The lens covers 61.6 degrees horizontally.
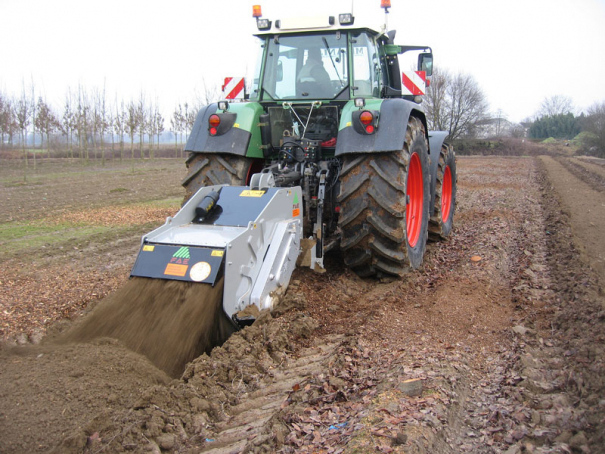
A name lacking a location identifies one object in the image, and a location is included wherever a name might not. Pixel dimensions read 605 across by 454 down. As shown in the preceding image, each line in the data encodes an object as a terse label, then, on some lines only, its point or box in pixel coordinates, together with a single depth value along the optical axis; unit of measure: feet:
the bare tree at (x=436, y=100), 122.58
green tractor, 14.67
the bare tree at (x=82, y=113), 92.94
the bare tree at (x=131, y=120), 95.52
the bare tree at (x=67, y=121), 99.44
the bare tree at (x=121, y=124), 102.03
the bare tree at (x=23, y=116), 78.12
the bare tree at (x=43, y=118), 92.10
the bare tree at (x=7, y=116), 92.94
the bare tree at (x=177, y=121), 117.16
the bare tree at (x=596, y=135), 120.71
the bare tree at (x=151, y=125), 106.01
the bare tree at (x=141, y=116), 100.32
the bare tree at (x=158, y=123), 112.35
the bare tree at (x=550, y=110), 280.18
